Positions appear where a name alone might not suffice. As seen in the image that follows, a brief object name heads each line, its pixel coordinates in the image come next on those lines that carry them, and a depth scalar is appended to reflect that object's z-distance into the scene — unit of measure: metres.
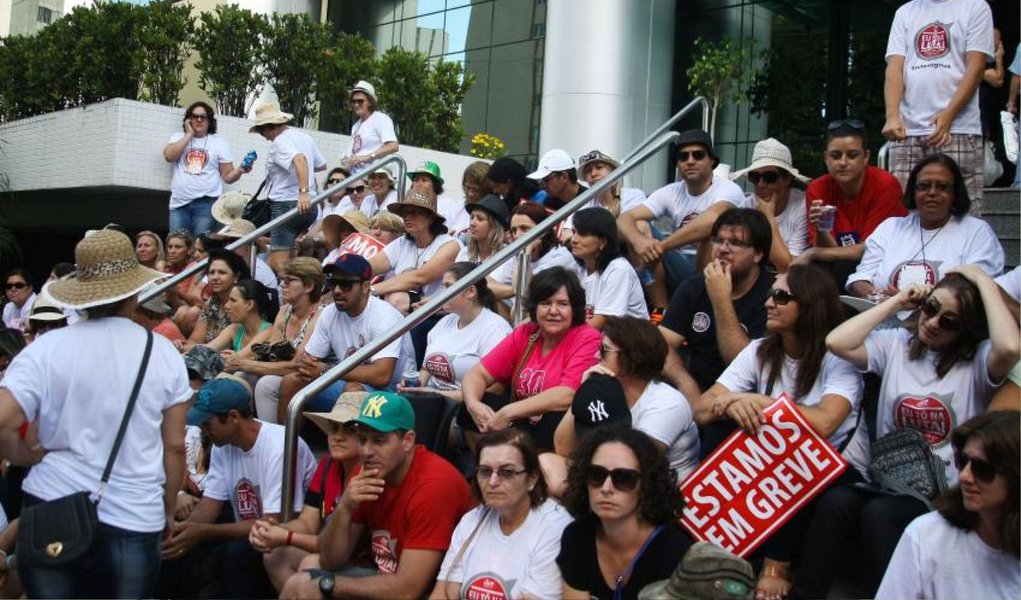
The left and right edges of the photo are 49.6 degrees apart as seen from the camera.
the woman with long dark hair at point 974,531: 3.43
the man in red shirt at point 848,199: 6.39
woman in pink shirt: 5.44
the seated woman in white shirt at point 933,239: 5.68
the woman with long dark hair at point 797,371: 4.61
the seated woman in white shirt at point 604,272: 6.45
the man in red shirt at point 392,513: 4.77
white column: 14.81
